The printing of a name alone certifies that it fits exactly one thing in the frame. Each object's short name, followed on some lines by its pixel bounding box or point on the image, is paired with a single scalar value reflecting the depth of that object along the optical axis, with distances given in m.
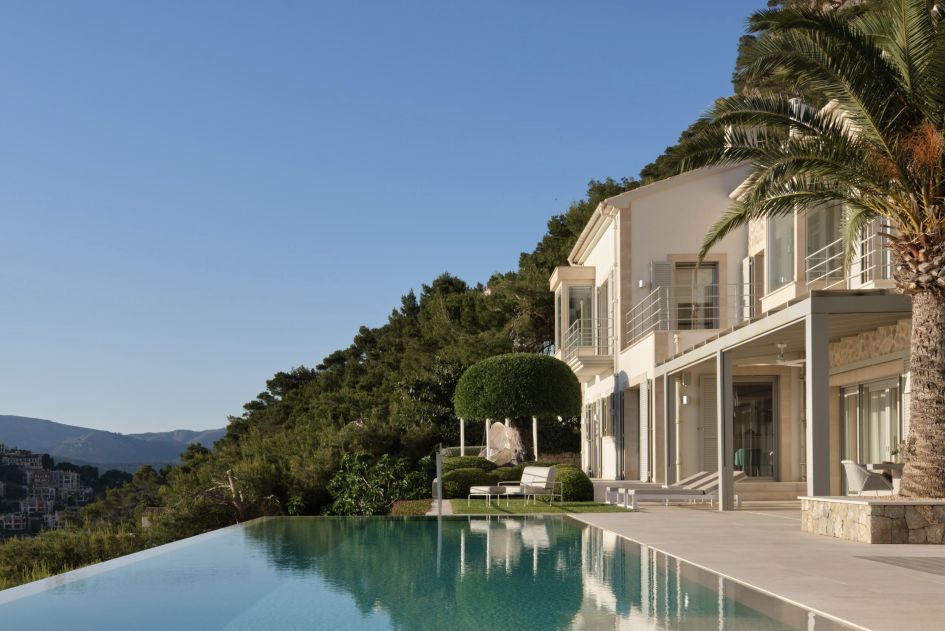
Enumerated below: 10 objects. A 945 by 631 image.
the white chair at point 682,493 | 19.41
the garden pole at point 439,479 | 18.71
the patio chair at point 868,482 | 15.09
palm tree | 12.37
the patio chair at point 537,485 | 21.00
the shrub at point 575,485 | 21.94
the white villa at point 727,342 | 16.47
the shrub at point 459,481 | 23.66
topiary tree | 27.14
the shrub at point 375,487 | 25.31
